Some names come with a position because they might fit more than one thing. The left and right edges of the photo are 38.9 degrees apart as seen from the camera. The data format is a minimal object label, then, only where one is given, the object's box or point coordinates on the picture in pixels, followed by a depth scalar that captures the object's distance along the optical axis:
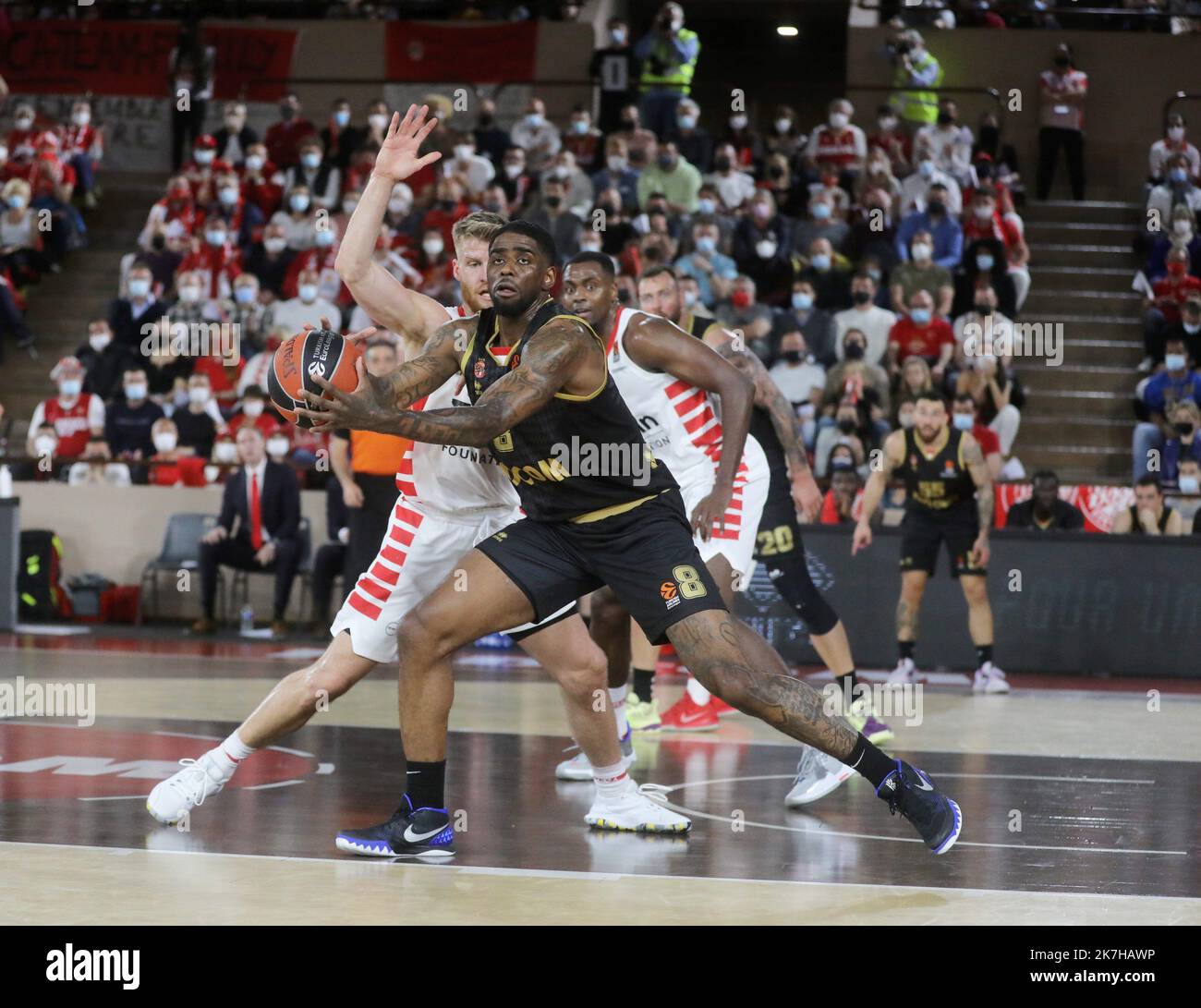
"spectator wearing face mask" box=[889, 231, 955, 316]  15.00
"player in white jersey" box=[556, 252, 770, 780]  6.30
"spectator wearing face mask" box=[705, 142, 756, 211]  16.69
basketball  4.91
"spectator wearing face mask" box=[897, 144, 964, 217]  16.30
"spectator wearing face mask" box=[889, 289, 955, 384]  14.58
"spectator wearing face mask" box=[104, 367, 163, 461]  14.53
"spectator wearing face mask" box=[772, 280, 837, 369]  14.70
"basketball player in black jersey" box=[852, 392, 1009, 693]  10.80
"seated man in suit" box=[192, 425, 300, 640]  13.09
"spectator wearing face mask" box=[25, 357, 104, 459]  14.65
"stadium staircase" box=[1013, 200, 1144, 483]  15.66
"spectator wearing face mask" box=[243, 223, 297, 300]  16.80
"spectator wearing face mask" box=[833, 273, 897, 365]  14.85
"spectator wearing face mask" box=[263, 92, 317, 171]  18.66
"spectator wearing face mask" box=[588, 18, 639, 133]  18.48
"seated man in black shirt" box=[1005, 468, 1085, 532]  12.26
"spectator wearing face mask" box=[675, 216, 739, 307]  15.08
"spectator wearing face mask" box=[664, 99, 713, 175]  17.45
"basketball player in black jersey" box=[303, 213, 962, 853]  5.26
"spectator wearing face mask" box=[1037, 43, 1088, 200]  18.36
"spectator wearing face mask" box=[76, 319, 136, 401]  15.45
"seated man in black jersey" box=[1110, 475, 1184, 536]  12.05
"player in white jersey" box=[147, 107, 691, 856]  5.61
